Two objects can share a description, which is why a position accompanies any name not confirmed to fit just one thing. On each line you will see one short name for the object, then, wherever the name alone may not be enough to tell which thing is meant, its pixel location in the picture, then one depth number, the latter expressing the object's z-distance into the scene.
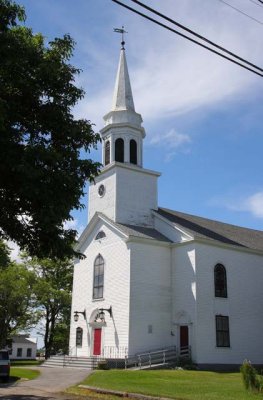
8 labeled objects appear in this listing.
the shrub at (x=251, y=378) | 14.30
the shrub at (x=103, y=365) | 28.02
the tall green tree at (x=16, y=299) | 43.19
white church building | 31.19
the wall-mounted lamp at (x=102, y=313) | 32.44
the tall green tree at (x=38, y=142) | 12.23
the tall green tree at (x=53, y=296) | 44.94
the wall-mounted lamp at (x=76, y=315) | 35.78
